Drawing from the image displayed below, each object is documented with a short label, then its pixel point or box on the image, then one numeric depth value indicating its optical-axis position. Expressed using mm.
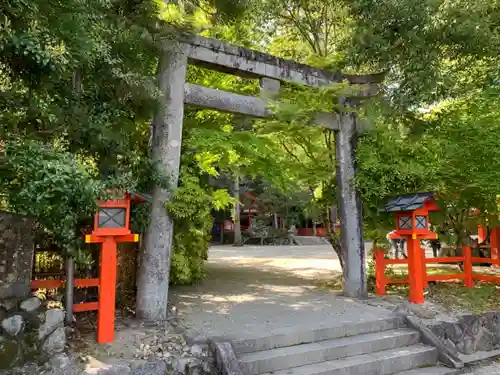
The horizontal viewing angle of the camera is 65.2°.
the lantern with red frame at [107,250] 5258
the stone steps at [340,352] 5254
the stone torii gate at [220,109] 6449
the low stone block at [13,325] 4508
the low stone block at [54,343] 4594
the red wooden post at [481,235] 15008
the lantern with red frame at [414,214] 7605
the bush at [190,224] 6465
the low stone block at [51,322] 4637
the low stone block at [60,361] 4496
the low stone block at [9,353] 4402
